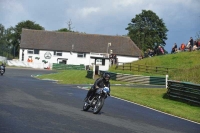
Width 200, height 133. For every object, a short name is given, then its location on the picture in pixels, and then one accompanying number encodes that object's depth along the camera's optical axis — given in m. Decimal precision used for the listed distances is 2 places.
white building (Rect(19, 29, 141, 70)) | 100.75
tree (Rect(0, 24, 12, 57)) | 134.48
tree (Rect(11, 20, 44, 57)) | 133.01
